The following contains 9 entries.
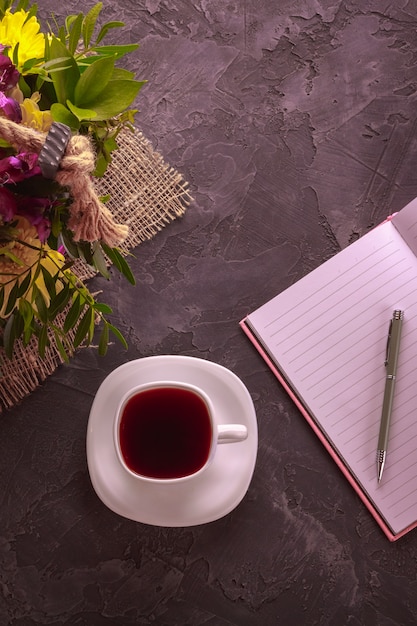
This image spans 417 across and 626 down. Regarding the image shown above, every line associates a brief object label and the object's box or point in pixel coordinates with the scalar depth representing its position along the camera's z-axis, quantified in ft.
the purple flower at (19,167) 1.58
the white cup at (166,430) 2.58
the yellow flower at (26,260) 1.79
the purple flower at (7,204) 1.59
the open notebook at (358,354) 2.91
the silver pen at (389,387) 2.89
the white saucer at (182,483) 2.67
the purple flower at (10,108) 1.61
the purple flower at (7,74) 1.62
